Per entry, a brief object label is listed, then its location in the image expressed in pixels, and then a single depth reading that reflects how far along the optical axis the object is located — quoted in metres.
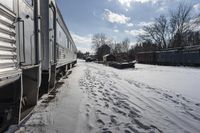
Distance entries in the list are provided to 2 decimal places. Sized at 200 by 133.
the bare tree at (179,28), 28.37
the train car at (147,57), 22.05
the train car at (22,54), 1.51
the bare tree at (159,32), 32.17
